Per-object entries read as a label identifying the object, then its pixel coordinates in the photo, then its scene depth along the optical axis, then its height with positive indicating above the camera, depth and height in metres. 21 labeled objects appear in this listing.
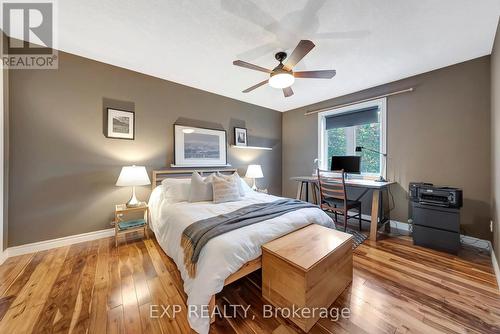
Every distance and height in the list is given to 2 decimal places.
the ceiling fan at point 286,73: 1.83 +1.01
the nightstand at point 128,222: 2.38 -0.81
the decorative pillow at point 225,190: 2.40 -0.34
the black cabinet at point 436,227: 2.19 -0.76
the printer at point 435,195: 2.18 -0.36
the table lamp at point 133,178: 2.38 -0.18
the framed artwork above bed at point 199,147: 3.14 +0.33
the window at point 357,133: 3.24 +0.64
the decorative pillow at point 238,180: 2.64 -0.23
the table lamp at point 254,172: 3.77 -0.14
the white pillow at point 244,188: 2.85 -0.37
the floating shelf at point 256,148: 4.06 +0.41
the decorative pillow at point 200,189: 2.42 -0.33
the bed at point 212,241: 1.25 -0.63
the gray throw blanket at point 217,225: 1.41 -0.51
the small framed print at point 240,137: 3.89 +0.62
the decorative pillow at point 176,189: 2.43 -0.34
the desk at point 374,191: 2.60 -0.36
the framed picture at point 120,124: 2.57 +0.59
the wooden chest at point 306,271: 1.25 -0.79
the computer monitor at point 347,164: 3.26 +0.03
